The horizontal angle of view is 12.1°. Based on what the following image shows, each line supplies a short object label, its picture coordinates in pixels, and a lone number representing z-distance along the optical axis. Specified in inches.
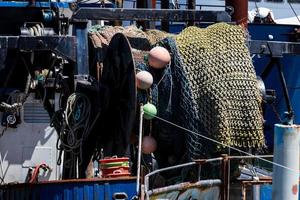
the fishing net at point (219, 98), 591.9
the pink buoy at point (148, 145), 604.0
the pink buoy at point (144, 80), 595.8
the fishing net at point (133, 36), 686.0
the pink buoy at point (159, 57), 601.2
